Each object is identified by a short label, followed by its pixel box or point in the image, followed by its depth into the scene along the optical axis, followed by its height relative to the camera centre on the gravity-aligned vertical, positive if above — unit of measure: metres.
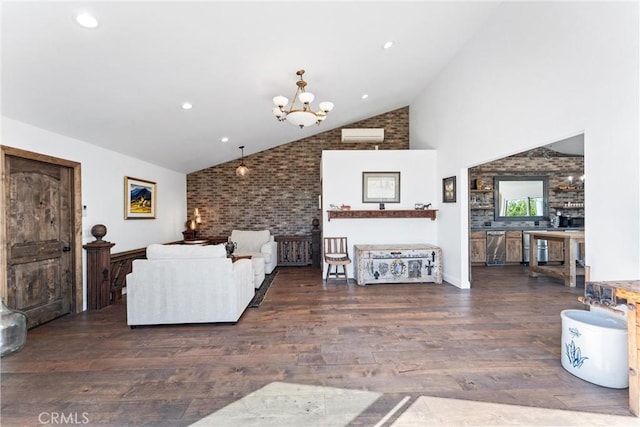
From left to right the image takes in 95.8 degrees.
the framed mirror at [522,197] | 7.18 +0.34
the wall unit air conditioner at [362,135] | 6.67 +1.78
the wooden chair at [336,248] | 5.43 -0.70
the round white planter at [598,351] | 2.03 -1.02
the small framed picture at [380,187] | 5.57 +0.47
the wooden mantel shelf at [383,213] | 5.42 -0.03
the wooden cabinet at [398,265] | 5.05 -0.94
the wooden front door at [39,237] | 3.01 -0.27
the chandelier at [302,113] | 3.43 +1.27
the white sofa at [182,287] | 3.18 -0.83
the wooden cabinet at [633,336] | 1.75 -0.78
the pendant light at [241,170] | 6.33 +0.93
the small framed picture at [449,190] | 4.91 +0.38
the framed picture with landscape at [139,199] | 4.75 +0.26
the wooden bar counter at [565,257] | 4.79 -0.82
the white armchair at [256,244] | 6.03 -0.68
